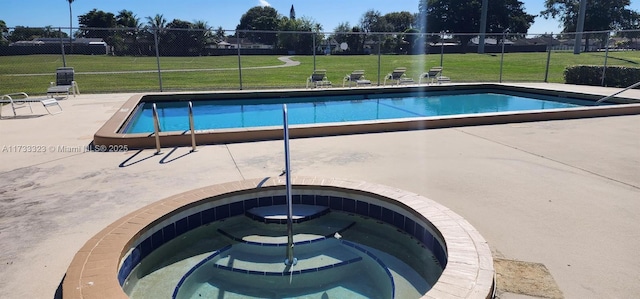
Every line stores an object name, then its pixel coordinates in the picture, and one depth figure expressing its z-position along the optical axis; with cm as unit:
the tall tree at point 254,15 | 8554
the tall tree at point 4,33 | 1354
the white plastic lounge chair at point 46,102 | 892
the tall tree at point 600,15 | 5796
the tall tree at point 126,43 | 2666
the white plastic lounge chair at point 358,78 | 1487
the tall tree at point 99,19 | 6806
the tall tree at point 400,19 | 10050
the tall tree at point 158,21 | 5269
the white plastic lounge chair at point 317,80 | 1442
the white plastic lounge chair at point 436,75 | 1634
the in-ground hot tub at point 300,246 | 268
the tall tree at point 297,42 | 4072
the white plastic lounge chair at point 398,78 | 1549
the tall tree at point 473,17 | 6588
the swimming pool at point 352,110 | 650
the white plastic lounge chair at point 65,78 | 1210
